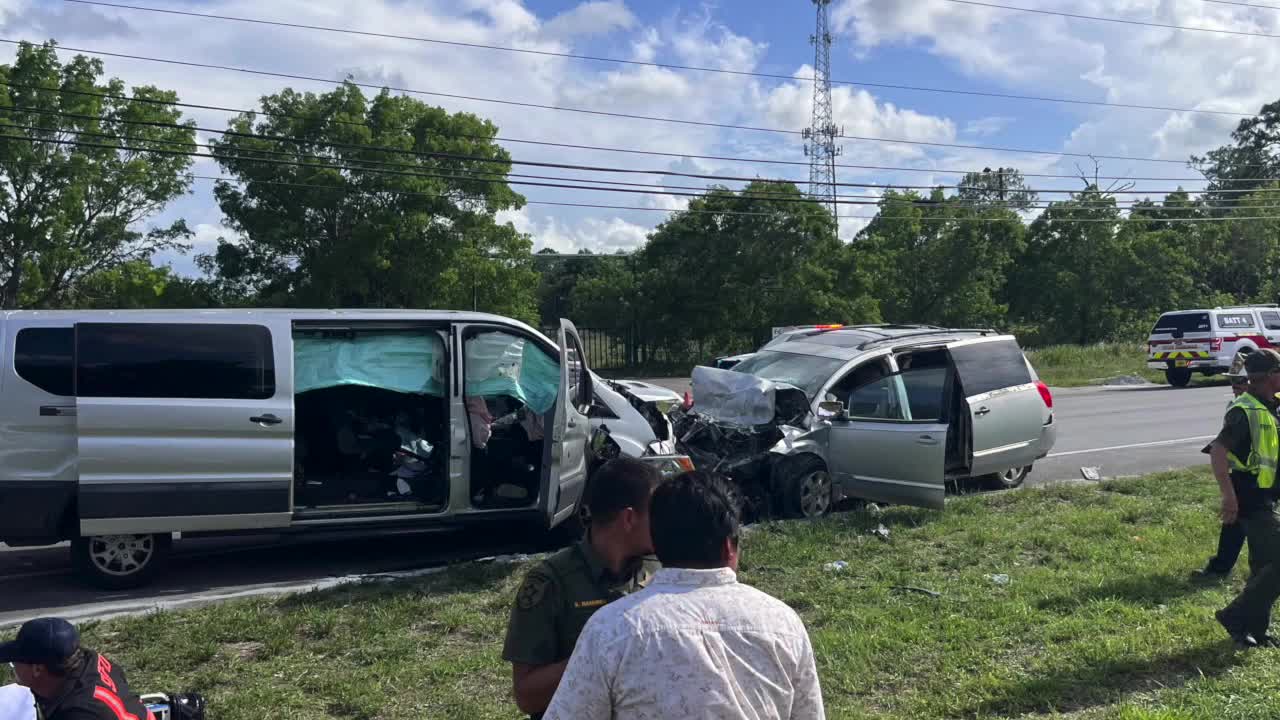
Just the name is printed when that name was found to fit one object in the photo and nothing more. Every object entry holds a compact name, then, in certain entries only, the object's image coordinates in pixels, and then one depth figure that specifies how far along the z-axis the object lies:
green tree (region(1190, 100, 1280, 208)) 74.88
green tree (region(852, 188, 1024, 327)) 43.31
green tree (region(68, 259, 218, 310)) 26.30
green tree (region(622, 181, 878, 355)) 36.97
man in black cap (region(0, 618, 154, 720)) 3.28
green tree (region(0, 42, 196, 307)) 25.94
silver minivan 9.16
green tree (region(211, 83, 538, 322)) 31.11
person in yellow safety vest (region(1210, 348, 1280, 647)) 5.54
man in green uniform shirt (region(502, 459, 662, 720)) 2.75
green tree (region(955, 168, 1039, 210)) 59.78
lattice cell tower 43.22
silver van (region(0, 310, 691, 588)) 6.88
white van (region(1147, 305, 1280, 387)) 25.94
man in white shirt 2.09
